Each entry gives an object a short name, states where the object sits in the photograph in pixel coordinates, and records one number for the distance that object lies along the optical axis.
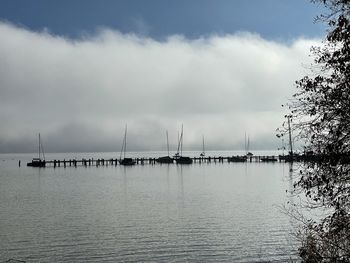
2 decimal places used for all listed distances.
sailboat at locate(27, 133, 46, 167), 161.75
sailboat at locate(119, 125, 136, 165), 161.62
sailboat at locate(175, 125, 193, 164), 166.62
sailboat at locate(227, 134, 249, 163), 188.38
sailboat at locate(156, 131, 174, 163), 172.79
